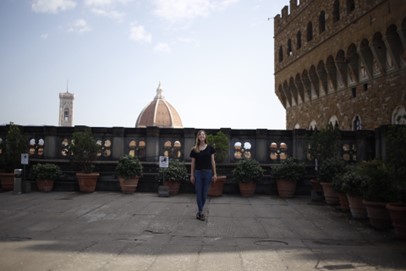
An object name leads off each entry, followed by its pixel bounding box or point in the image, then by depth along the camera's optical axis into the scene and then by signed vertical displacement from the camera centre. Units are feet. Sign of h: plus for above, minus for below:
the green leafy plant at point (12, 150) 38.65 +0.96
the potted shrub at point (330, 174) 31.83 -0.98
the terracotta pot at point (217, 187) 35.60 -2.37
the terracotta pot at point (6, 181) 37.82 -2.13
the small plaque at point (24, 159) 36.32 +0.06
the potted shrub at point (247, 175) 35.78 -1.22
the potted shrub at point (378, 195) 22.24 -1.91
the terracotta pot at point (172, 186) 36.32 -2.36
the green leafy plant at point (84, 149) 37.65 +1.10
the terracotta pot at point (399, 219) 19.15 -2.79
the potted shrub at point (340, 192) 28.32 -2.18
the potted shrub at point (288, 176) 36.09 -1.29
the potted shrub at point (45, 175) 36.86 -1.46
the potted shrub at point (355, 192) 25.34 -1.93
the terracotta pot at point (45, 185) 37.12 -2.44
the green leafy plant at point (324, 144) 35.55 +1.74
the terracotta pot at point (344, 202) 28.40 -2.96
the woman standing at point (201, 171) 24.27 -0.61
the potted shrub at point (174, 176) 36.06 -1.40
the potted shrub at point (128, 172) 36.32 -1.07
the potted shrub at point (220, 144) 38.68 +1.77
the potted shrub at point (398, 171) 19.26 -0.42
